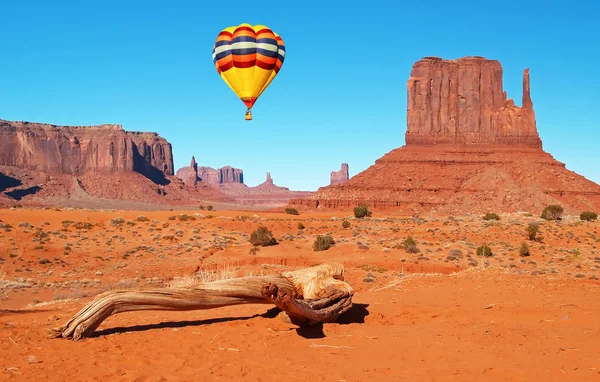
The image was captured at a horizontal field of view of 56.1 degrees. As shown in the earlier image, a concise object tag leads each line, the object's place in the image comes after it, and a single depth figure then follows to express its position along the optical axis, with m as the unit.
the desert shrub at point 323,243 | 31.79
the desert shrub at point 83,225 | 41.03
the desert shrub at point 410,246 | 30.27
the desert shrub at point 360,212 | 63.94
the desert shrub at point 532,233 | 35.22
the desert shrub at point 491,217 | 53.80
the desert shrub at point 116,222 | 43.06
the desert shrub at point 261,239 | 33.34
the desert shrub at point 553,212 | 57.21
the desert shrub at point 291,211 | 74.81
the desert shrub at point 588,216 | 54.36
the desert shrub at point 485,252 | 29.50
